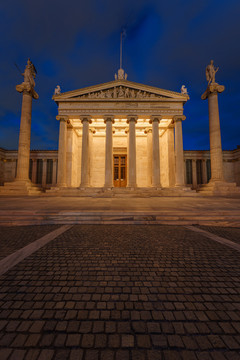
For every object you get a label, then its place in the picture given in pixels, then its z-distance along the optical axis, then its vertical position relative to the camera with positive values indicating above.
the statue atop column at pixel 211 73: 19.44 +14.29
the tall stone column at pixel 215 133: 17.98 +6.63
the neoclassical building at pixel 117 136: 18.36 +7.36
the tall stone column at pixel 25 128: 17.89 +7.15
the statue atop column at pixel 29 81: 18.46 +12.96
